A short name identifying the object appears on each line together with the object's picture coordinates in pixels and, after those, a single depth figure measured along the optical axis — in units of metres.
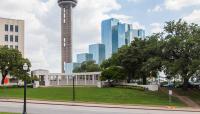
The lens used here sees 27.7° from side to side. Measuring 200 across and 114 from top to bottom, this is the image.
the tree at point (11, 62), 85.81
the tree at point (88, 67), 159.75
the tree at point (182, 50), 60.91
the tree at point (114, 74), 85.81
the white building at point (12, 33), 119.56
